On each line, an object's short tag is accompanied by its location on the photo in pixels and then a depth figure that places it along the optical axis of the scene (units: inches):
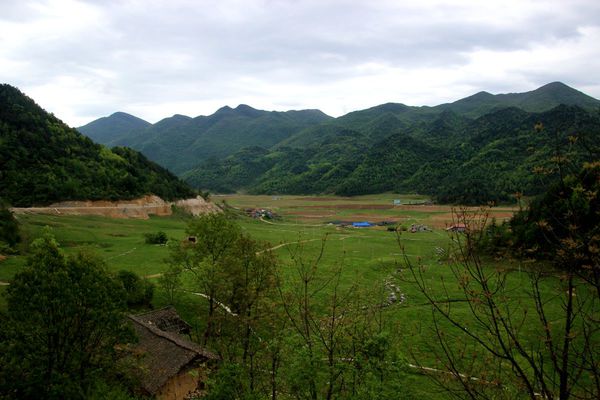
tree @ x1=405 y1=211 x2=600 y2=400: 247.3
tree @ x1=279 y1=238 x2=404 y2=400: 497.4
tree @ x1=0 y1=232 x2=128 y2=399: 585.9
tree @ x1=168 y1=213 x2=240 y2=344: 1215.6
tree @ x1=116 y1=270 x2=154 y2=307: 1304.1
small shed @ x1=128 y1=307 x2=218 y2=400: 825.7
